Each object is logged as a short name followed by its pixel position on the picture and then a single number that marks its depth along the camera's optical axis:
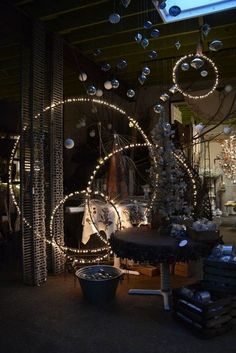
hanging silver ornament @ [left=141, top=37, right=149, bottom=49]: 3.24
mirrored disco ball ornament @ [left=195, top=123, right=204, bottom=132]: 5.64
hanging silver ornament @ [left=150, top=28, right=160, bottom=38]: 3.15
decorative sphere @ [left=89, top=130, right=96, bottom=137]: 6.44
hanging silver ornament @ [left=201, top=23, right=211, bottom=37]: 3.14
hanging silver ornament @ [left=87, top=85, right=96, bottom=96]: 4.12
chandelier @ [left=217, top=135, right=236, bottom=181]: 10.28
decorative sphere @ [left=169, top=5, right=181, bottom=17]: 2.84
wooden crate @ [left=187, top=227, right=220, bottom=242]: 3.17
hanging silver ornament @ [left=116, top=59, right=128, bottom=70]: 3.58
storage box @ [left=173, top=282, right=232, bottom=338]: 2.76
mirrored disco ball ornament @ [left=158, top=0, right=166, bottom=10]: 3.03
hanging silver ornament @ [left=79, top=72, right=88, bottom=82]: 4.91
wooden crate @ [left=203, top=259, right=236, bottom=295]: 3.09
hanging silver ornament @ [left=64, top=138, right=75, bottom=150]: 4.27
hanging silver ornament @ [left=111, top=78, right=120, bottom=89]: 4.05
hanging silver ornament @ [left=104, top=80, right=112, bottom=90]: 4.65
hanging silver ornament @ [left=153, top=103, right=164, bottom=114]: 4.07
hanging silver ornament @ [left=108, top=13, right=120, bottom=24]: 2.85
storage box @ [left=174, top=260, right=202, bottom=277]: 4.50
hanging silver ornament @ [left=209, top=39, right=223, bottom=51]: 3.12
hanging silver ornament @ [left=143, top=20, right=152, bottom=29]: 3.05
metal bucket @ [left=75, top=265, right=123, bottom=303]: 3.55
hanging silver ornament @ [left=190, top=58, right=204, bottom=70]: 3.15
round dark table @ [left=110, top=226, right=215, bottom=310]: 3.03
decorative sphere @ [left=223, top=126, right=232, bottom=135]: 5.27
